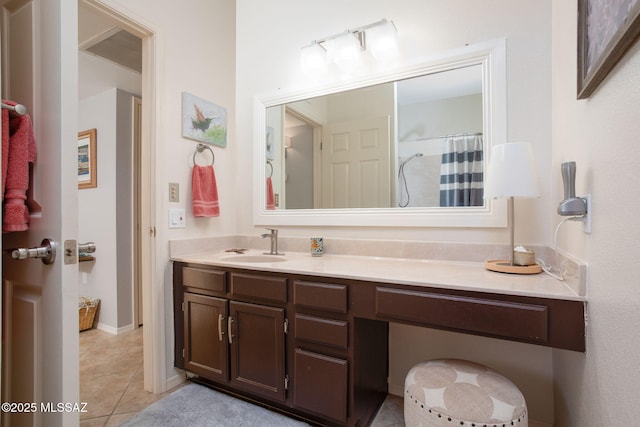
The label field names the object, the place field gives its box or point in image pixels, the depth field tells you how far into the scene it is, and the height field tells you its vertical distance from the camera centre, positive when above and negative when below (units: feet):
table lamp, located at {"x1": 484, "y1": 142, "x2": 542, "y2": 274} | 4.08 +0.48
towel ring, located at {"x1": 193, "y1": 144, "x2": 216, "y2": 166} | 6.58 +1.39
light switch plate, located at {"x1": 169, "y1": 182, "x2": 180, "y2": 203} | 6.09 +0.38
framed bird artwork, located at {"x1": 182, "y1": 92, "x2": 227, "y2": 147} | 6.39 +2.05
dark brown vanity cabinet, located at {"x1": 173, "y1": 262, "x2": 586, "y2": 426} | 3.38 -1.78
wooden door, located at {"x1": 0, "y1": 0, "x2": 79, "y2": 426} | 2.55 -0.05
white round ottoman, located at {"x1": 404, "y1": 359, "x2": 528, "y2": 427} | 3.11 -2.10
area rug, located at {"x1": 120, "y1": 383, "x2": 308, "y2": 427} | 4.87 -3.50
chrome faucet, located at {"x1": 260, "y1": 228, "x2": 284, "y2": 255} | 6.59 -0.66
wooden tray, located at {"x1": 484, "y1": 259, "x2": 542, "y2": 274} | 4.13 -0.82
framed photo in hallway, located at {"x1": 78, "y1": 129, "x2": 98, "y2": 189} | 9.34 +1.63
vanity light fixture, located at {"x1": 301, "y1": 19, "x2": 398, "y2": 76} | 5.63 +3.30
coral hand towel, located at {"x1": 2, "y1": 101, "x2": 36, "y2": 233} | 2.60 +0.33
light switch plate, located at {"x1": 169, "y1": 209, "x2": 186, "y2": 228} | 6.09 -0.16
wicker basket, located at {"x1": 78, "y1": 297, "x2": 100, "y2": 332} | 8.89 -3.08
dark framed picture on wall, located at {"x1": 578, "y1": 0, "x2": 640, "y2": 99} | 1.88 +1.32
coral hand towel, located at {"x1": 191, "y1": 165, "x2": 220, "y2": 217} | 6.42 +0.41
